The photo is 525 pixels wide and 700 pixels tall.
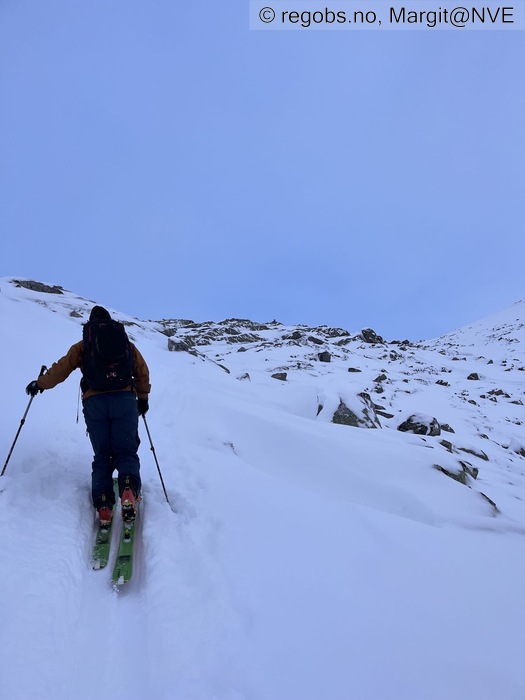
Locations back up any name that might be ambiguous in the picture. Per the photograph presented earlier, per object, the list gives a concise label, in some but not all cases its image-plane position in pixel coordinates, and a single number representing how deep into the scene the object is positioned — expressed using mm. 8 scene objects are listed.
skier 3787
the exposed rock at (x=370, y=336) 48472
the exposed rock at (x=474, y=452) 10348
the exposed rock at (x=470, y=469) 7141
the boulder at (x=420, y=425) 11922
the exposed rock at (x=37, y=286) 31134
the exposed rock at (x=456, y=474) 6190
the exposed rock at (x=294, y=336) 43000
